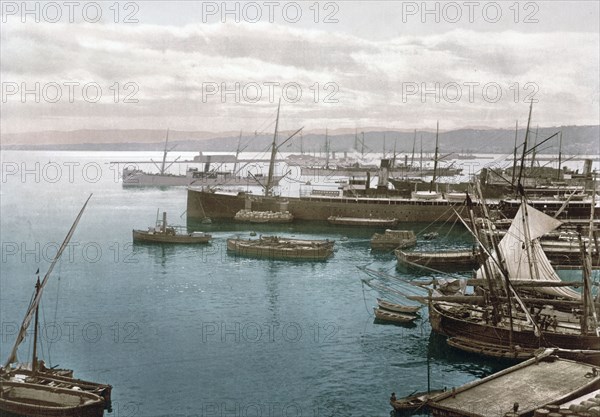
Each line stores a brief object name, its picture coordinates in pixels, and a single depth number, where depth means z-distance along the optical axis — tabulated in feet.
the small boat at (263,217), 327.06
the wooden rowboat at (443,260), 211.00
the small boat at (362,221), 315.37
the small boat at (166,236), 254.06
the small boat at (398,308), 150.00
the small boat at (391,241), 248.32
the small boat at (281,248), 225.76
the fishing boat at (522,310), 116.78
